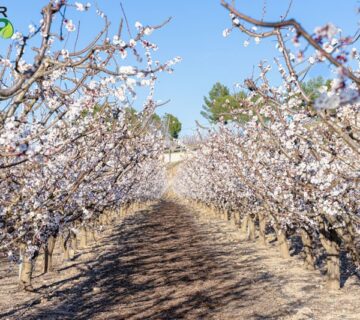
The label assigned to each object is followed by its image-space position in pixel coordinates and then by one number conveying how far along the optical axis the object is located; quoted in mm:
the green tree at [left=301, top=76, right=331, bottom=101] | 64200
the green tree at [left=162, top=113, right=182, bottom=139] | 113706
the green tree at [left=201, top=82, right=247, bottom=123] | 90188
